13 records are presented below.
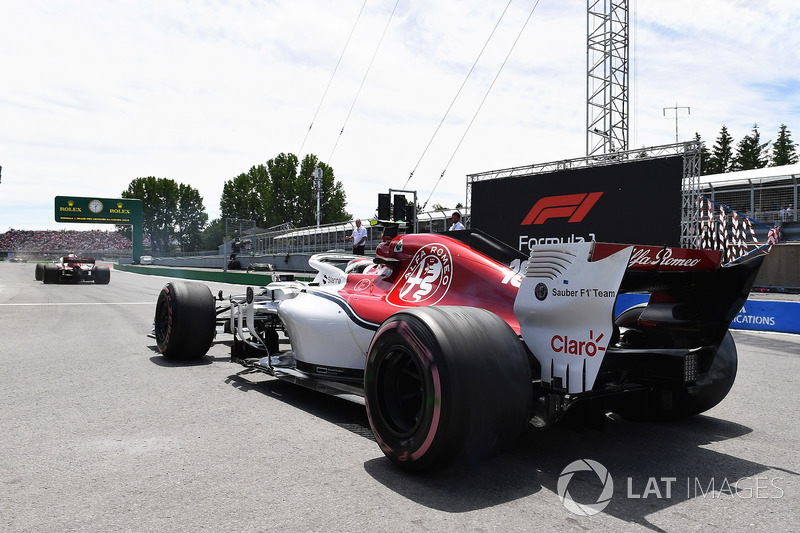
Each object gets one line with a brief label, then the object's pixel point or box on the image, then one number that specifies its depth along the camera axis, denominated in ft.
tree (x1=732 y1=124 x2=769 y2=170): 226.99
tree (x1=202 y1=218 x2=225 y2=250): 353.10
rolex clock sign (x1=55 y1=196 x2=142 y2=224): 216.33
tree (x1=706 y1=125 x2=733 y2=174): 235.40
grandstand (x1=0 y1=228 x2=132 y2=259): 395.55
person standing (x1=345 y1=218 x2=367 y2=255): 47.18
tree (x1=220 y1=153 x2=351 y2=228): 266.98
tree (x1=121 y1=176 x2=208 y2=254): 341.62
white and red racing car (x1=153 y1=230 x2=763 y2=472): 9.50
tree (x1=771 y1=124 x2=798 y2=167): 224.74
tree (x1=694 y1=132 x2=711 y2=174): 232.06
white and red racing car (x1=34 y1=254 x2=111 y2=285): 86.07
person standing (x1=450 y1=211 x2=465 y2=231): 40.12
